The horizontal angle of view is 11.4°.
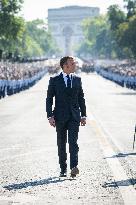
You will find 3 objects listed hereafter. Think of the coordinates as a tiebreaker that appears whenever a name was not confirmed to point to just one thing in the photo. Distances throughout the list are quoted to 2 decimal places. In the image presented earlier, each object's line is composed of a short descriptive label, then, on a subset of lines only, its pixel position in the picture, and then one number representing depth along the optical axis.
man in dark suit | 9.29
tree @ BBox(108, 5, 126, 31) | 129.12
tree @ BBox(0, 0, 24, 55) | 87.19
